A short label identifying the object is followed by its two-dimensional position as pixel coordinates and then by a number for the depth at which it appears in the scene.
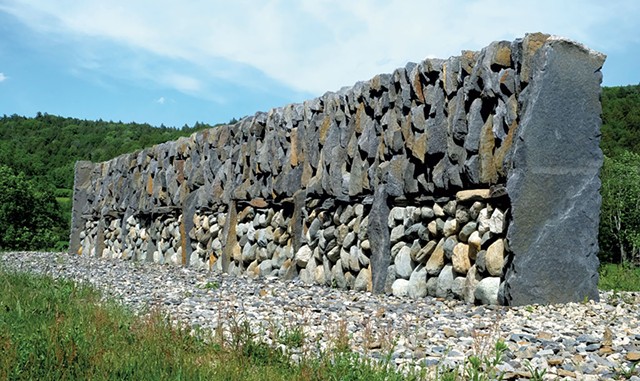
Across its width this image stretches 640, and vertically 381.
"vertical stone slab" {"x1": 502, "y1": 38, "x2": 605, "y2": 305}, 6.48
